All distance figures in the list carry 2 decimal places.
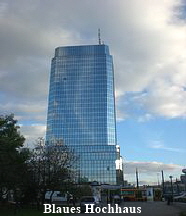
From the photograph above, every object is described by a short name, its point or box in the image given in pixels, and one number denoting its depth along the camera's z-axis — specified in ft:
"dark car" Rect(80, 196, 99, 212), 141.67
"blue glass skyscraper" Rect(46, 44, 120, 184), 530.27
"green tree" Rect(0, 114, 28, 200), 127.85
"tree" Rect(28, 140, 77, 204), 167.53
